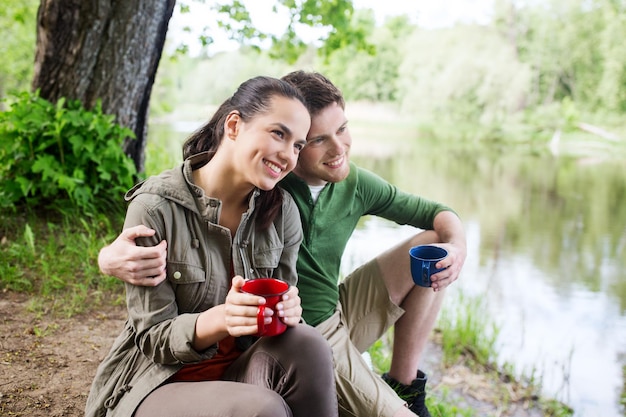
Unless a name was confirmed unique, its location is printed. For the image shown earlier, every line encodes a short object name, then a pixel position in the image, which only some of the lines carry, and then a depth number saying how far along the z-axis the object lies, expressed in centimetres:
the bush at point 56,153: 340
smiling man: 199
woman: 141
